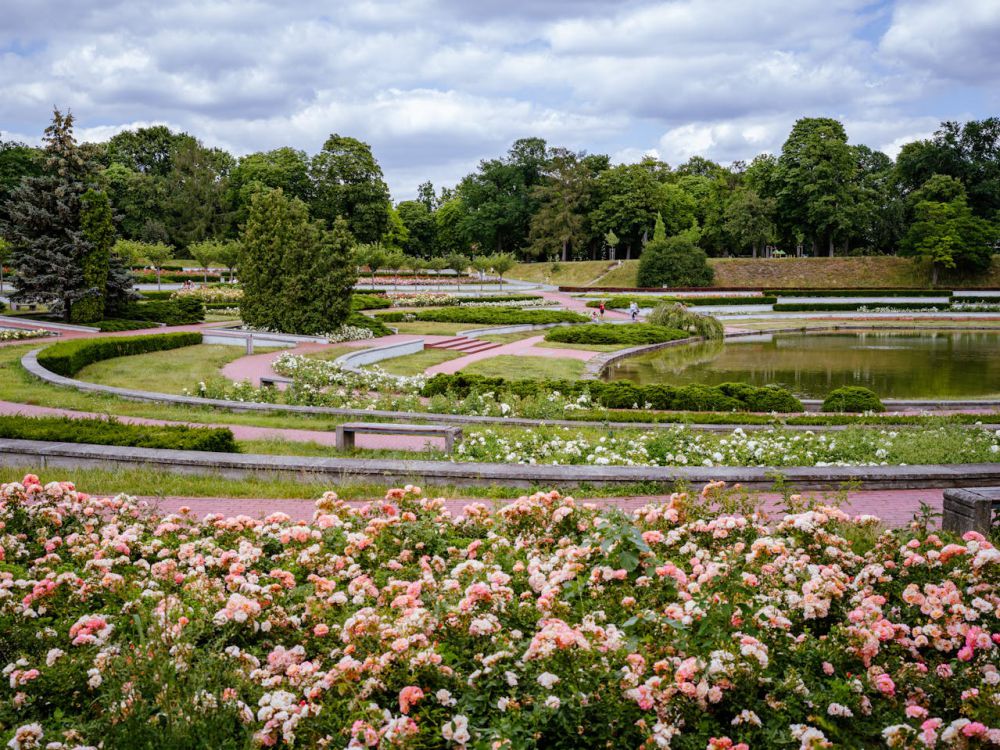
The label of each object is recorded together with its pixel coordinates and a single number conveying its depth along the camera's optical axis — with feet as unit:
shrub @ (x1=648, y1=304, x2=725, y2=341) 97.27
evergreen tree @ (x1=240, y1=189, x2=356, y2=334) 76.74
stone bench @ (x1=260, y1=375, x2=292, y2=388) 47.50
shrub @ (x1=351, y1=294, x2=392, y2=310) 112.98
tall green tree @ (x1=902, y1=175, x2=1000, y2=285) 167.94
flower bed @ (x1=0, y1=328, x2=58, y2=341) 72.87
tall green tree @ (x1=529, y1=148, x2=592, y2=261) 226.99
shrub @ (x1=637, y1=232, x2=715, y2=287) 175.52
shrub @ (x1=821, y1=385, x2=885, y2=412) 42.83
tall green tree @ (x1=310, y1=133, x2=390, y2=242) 213.46
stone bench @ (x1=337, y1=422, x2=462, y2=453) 27.20
